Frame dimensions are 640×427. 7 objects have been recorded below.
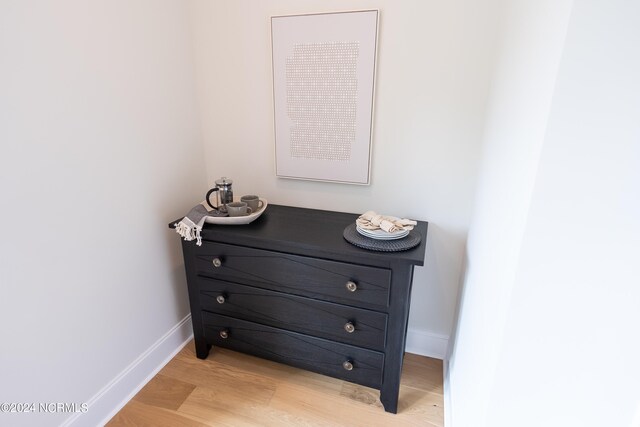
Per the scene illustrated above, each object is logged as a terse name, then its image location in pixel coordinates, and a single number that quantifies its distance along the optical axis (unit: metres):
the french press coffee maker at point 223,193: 1.59
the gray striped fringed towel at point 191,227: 1.51
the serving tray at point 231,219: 1.53
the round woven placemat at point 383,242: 1.31
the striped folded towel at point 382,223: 1.38
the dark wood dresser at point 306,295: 1.35
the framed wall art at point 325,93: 1.49
